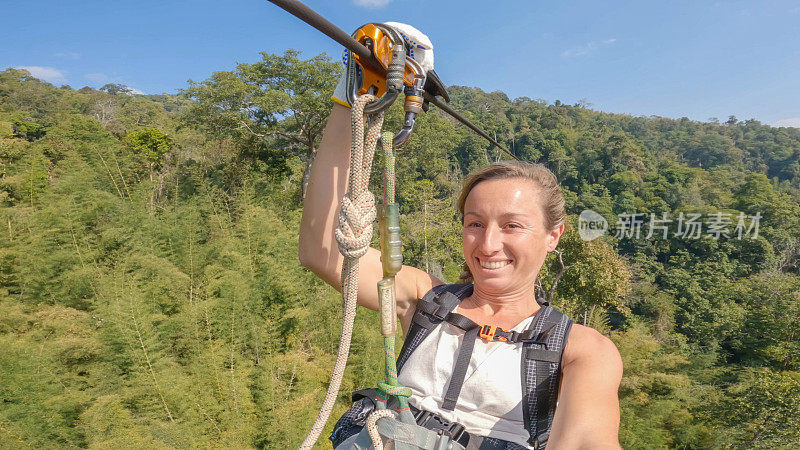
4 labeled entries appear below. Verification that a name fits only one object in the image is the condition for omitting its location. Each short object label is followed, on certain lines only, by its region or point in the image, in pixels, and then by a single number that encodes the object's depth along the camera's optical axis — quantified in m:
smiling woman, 0.86
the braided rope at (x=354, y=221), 0.79
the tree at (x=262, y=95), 10.59
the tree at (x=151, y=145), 12.28
